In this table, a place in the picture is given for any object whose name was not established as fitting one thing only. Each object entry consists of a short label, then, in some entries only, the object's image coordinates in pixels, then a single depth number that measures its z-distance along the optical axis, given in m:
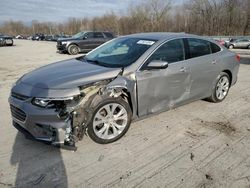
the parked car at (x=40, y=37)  48.10
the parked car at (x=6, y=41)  22.66
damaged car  2.56
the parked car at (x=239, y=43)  22.90
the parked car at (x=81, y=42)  13.82
